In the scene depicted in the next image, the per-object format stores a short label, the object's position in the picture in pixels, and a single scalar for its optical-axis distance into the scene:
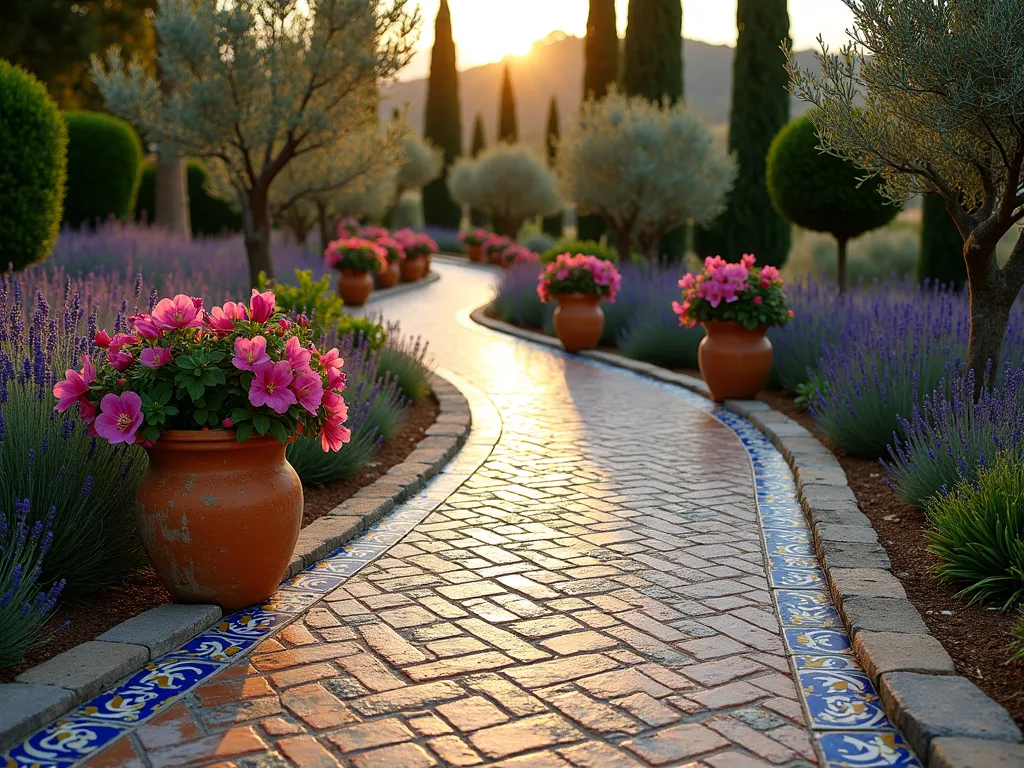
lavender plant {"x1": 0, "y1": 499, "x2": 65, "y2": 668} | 3.31
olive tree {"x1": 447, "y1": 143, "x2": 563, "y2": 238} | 35.34
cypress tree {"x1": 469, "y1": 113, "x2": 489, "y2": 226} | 54.56
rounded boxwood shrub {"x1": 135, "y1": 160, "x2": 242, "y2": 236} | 24.19
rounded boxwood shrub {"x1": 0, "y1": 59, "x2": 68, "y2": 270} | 8.66
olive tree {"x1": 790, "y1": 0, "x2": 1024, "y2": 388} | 5.20
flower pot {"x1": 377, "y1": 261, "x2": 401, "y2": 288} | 21.52
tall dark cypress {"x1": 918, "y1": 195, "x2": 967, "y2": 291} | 15.38
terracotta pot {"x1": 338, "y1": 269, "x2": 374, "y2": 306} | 17.80
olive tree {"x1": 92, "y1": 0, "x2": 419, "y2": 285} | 11.13
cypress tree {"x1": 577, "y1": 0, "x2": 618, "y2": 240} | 25.88
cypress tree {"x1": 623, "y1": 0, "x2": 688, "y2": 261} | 21.22
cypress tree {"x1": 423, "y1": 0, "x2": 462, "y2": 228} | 39.69
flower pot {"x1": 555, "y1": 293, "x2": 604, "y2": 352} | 12.66
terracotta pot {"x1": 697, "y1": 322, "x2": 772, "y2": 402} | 8.95
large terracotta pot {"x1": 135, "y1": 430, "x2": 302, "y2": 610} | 3.90
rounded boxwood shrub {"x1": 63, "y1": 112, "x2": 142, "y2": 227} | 16.92
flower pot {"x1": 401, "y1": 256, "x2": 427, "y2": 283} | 23.56
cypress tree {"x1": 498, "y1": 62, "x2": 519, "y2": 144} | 48.06
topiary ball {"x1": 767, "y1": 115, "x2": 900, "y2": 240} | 13.68
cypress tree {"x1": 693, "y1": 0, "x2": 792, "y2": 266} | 18.55
